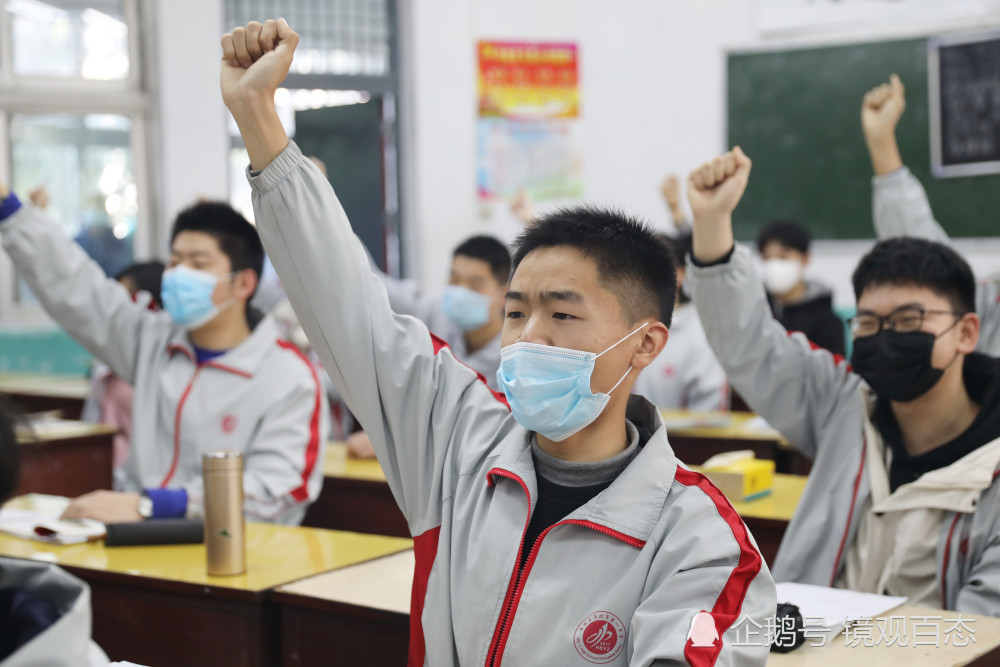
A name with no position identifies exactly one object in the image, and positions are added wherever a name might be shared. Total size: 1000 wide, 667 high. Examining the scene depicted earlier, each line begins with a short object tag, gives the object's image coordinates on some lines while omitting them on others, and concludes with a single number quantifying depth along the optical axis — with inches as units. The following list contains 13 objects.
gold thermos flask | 72.9
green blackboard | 213.5
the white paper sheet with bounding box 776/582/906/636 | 62.5
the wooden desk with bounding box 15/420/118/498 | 139.7
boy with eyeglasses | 73.9
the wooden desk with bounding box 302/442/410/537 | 114.8
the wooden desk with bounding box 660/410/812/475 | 132.6
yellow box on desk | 98.7
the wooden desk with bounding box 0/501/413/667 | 71.2
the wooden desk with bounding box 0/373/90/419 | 191.6
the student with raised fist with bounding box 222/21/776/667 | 50.0
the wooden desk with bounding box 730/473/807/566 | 92.7
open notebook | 83.9
